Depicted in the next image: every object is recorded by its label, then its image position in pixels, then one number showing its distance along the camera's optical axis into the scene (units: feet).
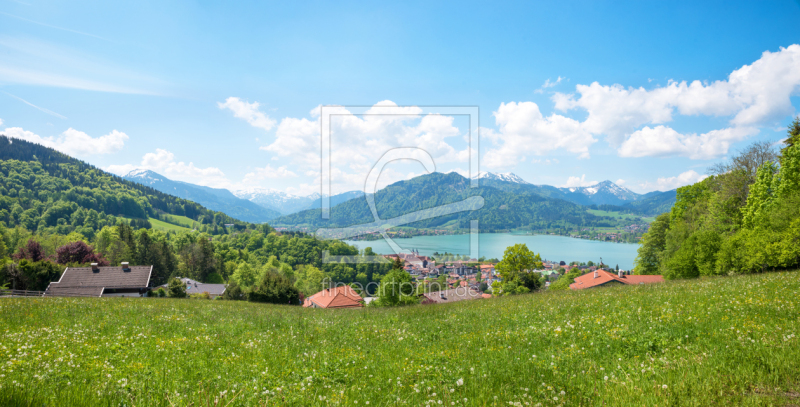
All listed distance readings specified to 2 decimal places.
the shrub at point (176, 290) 148.15
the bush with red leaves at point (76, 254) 185.10
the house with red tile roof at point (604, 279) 138.78
